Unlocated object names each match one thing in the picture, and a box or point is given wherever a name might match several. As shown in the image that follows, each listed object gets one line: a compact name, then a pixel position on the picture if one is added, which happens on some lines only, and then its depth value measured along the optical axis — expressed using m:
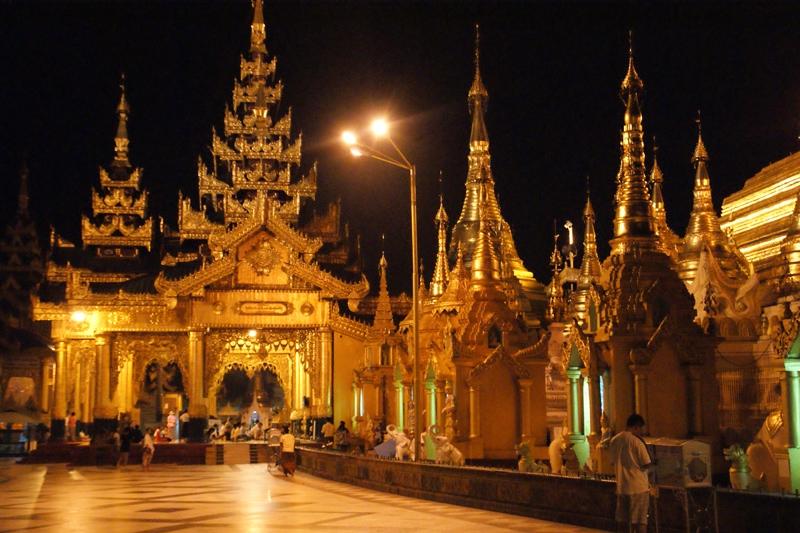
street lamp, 17.64
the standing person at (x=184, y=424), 36.31
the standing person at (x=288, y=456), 24.80
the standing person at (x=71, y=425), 37.00
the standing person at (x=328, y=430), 34.12
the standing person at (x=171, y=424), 37.47
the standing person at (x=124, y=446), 30.23
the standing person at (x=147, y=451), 28.42
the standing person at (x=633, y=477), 10.62
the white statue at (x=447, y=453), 19.31
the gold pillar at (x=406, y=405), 27.59
